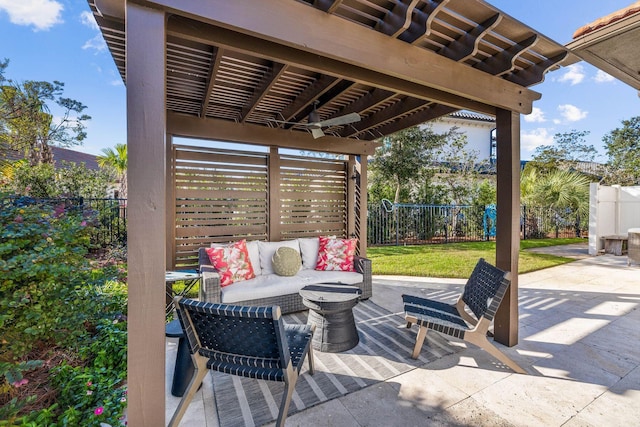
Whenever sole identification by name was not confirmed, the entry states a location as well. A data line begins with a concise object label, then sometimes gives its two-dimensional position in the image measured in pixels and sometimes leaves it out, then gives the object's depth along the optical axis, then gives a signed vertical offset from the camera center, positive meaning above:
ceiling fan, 3.85 +1.23
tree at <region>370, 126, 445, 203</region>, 9.70 +1.93
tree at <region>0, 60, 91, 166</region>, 9.59 +3.37
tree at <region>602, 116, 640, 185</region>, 12.20 +2.63
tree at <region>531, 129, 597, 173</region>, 13.70 +2.82
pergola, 1.69 +1.29
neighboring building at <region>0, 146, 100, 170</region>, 12.65 +2.64
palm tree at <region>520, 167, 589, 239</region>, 10.56 +0.73
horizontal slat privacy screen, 4.62 +0.25
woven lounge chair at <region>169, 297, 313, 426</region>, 1.77 -0.87
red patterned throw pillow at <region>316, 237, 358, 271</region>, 4.66 -0.69
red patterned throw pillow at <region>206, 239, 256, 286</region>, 3.88 -0.68
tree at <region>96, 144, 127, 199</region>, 10.79 +1.90
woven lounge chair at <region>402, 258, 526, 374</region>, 2.70 -1.06
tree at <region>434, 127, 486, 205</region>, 11.52 +1.60
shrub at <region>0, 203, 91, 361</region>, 2.05 -0.53
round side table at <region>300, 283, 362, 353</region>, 3.00 -1.14
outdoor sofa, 3.56 -0.93
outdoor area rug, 2.22 -1.46
